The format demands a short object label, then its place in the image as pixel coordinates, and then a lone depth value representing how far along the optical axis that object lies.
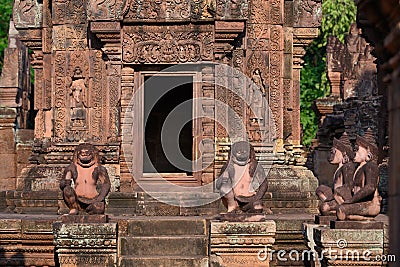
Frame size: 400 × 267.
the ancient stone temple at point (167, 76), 14.77
